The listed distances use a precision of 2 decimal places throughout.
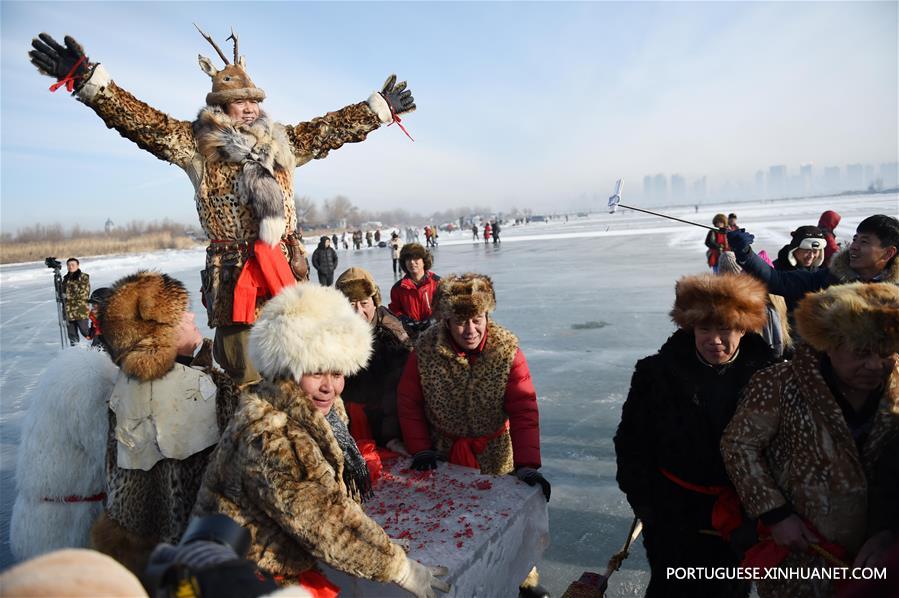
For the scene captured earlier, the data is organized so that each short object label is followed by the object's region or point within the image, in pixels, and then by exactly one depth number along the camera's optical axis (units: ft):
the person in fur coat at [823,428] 4.95
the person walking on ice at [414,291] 15.65
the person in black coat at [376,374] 9.25
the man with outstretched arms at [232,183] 8.04
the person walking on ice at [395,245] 57.38
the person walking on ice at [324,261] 40.47
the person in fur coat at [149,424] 5.65
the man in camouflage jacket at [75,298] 26.40
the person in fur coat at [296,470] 4.35
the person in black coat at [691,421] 6.46
